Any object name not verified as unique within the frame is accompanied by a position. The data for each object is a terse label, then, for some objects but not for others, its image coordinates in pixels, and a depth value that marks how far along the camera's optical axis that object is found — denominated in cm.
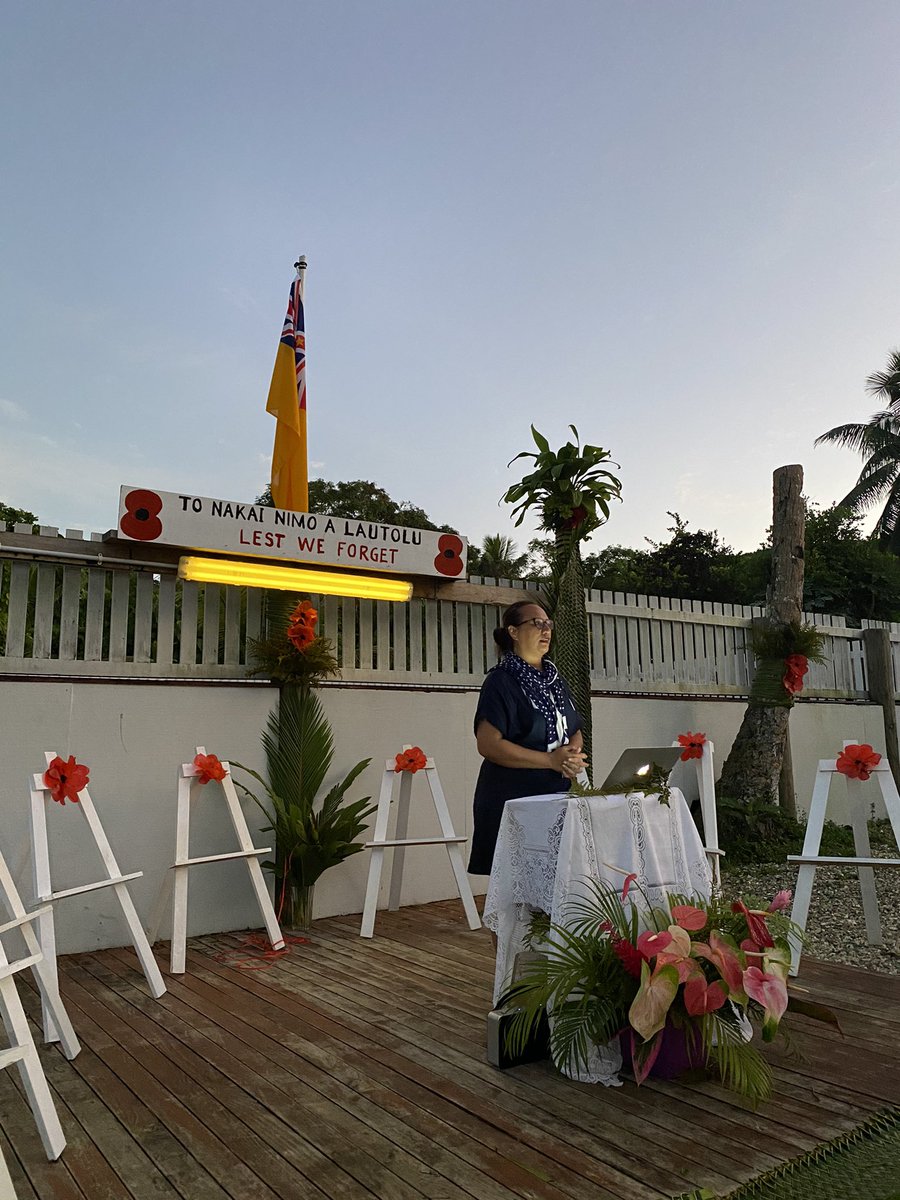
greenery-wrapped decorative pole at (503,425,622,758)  560
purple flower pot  243
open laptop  277
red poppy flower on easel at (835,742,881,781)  404
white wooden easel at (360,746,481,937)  458
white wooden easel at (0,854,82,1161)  191
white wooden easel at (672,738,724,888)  495
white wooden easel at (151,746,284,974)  392
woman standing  311
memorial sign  458
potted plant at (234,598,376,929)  477
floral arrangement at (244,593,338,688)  496
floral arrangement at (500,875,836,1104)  229
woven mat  177
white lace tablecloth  256
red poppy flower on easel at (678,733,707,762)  523
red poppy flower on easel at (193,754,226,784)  420
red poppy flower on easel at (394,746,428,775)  491
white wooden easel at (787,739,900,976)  372
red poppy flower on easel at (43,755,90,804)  332
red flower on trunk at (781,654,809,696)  698
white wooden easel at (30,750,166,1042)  284
